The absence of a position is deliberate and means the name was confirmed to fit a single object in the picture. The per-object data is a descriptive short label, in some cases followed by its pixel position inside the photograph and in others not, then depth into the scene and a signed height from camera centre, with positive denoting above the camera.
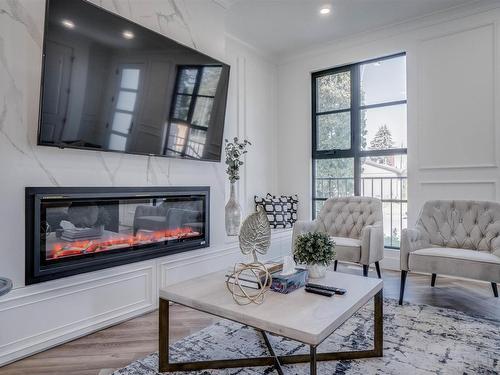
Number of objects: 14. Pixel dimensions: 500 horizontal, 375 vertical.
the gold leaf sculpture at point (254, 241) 1.75 -0.28
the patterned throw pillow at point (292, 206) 4.46 -0.22
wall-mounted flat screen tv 1.97 +0.72
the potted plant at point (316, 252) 1.96 -0.36
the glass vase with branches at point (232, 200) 3.46 -0.11
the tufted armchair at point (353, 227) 2.98 -0.37
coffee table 1.32 -0.53
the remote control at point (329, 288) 1.68 -0.50
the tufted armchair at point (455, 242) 2.38 -0.42
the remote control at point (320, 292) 1.64 -0.51
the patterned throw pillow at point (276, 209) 4.29 -0.25
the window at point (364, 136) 3.89 +0.68
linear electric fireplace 1.95 -0.26
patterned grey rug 1.73 -0.92
